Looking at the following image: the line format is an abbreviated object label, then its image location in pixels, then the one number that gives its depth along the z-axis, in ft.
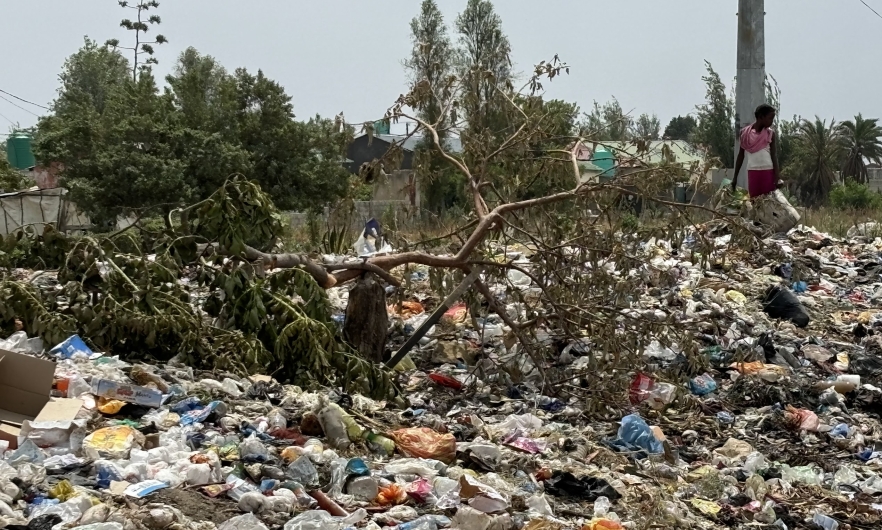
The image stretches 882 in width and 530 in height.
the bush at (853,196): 74.18
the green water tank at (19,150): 81.41
